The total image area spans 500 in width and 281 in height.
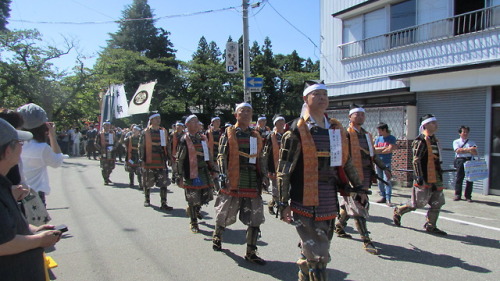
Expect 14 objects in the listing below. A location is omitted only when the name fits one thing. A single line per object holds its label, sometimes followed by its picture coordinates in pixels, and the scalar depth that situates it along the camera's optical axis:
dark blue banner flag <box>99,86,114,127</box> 17.62
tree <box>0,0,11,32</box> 28.97
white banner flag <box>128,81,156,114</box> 14.88
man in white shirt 8.32
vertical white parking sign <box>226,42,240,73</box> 13.86
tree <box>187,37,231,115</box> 27.98
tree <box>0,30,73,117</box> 22.47
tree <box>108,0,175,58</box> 33.78
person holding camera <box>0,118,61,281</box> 1.85
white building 9.19
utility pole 13.38
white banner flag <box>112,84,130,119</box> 16.69
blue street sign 13.11
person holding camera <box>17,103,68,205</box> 3.69
